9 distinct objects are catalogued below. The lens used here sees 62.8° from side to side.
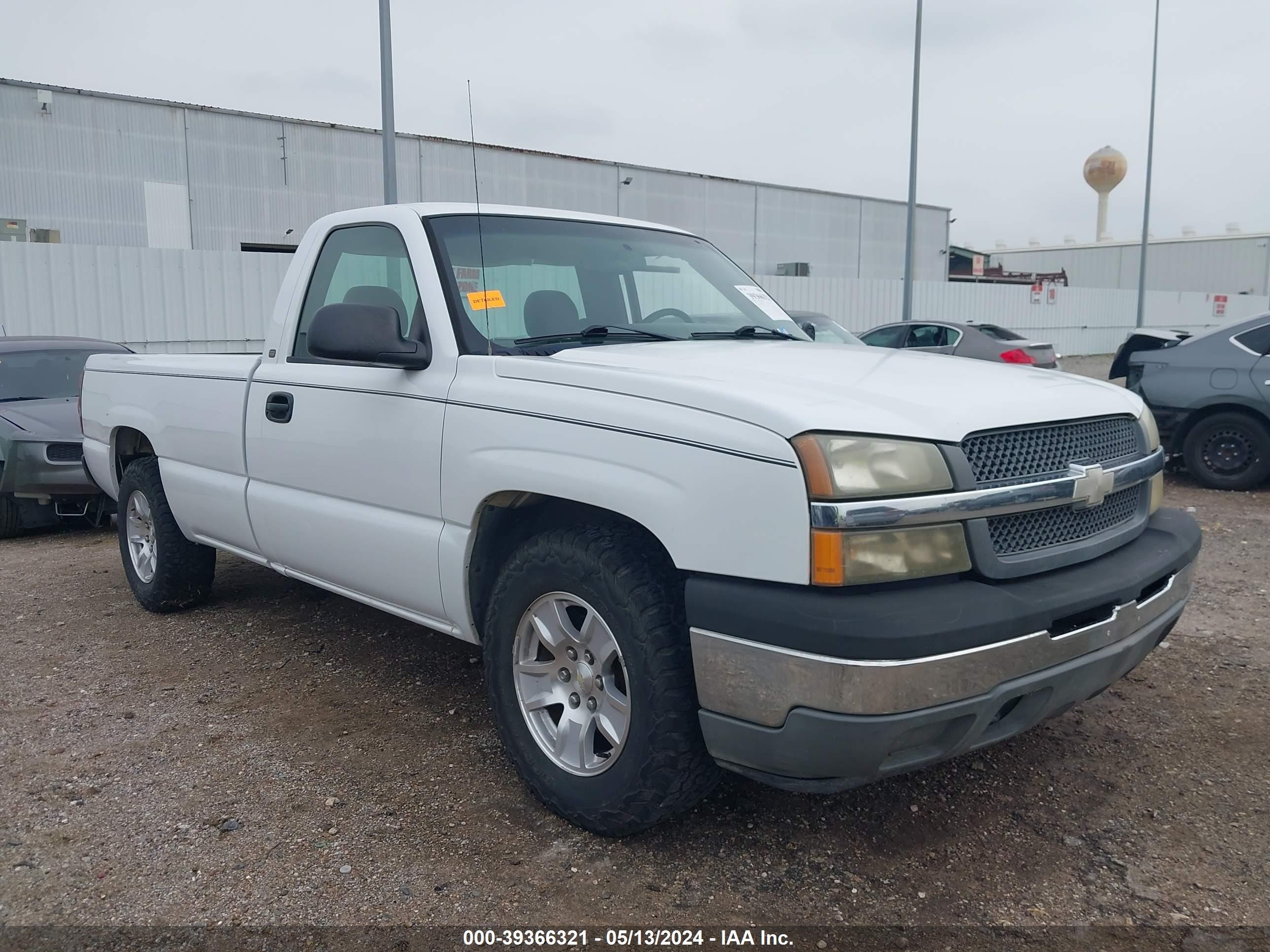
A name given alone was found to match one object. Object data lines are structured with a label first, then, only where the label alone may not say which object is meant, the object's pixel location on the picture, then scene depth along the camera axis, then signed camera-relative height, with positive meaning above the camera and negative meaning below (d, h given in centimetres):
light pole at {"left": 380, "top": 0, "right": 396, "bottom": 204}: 1214 +243
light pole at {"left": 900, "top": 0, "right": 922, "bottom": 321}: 2047 +269
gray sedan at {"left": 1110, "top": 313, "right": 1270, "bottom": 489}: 849 -67
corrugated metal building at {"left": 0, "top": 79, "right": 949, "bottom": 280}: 2219 +348
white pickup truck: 244 -52
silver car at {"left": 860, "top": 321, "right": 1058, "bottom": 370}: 1485 -35
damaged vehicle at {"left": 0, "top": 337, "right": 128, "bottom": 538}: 762 -102
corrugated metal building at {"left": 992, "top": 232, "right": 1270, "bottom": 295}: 5175 +290
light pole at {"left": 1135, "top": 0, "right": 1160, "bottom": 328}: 2942 +318
